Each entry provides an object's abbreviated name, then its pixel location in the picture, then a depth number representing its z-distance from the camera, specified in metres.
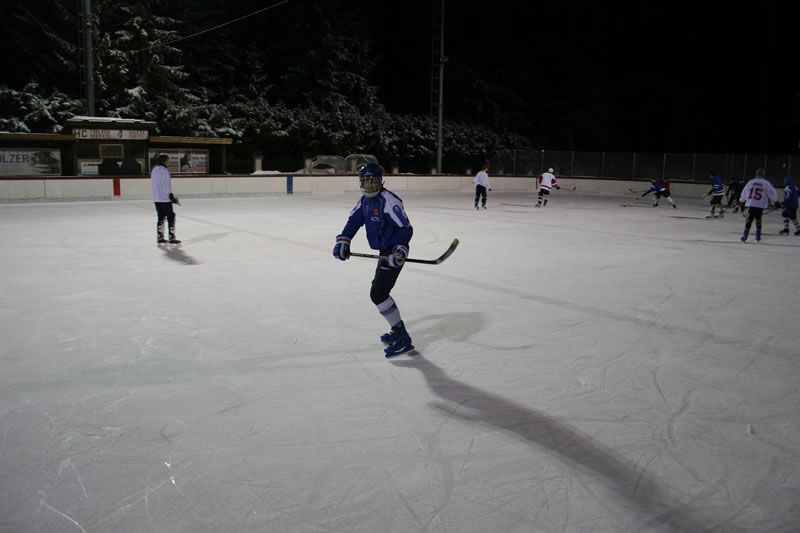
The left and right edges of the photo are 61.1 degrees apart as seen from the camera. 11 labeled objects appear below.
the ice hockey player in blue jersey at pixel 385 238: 5.16
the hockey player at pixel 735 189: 20.36
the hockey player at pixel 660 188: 21.17
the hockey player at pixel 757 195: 12.66
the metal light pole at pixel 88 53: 23.11
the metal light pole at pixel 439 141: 31.14
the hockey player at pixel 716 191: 19.16
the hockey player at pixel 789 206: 14.83
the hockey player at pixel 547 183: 21.11
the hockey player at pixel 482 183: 20.01
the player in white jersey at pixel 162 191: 11.39
